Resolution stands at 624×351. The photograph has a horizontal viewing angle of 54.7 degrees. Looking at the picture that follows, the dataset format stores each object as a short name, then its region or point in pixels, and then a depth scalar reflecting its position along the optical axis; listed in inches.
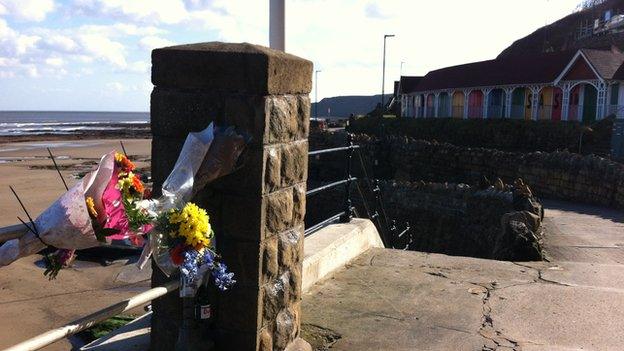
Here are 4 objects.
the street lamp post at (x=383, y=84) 2304.4
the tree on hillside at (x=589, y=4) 2623.0
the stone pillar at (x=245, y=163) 123.5
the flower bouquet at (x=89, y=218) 93.0
